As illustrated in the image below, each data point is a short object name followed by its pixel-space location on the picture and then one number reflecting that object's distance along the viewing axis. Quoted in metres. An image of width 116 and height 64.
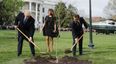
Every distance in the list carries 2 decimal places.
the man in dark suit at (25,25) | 6.71
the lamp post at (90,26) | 8.98
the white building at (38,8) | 53.70
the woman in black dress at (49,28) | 7.15
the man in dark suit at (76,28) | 7.02
